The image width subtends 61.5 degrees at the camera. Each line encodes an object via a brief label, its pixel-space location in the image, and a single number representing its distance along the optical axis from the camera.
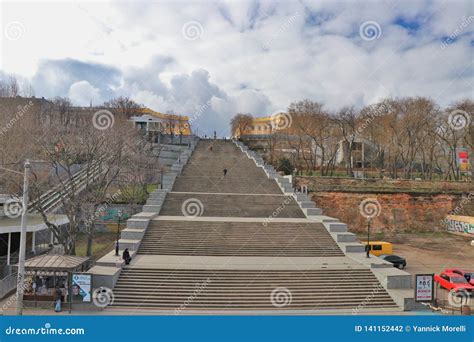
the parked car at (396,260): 27.17
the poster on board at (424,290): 17.42
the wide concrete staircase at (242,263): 17.62
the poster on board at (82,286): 16.62
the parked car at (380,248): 30.94
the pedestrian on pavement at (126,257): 20.17
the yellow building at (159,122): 73.94
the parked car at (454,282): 20.72
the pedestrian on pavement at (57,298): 16.39
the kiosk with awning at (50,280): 16.77
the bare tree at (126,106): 75.38
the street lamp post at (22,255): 14.29
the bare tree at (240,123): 84.56
